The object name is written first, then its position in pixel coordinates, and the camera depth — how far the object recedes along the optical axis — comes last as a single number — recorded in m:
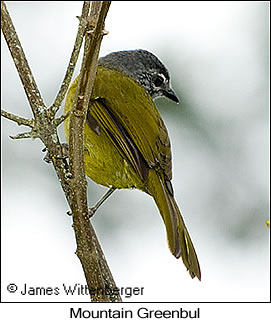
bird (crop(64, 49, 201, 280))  6.47
